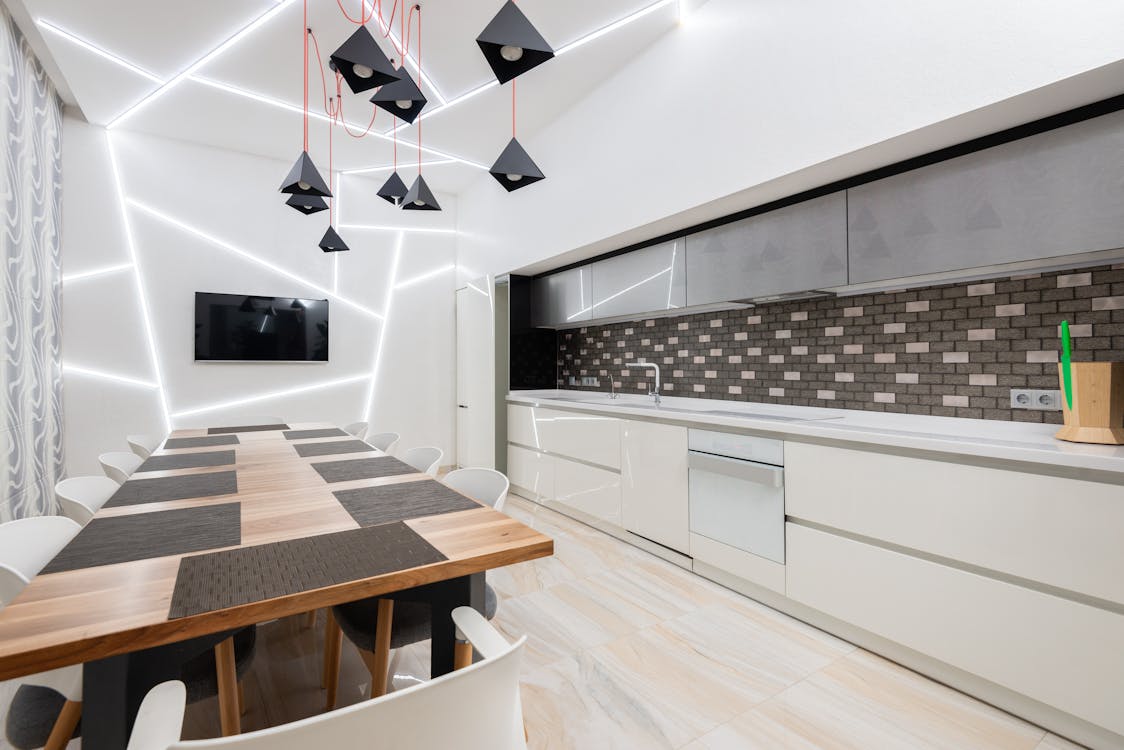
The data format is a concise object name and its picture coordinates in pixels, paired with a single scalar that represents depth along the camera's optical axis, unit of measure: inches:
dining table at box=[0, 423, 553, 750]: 33.9
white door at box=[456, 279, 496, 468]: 190.9
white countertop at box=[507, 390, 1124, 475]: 63.9
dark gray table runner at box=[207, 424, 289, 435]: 130.9
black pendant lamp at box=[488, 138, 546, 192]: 92.8
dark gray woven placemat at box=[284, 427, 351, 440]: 122.0
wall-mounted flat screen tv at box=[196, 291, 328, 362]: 176.9
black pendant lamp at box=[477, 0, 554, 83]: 62.6
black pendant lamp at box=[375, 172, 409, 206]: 112.9
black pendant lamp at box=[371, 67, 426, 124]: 81.7
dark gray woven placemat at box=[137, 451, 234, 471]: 86.3
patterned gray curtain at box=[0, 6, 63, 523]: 113.9
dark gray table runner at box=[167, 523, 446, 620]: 37.3
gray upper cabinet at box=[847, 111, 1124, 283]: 67.8
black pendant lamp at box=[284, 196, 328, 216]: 115.8
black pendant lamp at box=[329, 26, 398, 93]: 69.6
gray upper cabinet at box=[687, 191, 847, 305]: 97.7
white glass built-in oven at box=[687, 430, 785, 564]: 96.8
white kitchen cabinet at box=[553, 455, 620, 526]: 137.4
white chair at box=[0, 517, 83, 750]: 44.3
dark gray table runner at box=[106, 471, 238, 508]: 65.9
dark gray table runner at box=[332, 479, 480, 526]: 57.7
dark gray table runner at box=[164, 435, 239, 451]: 109.7
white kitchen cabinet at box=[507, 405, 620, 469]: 138.2
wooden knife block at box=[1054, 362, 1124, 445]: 65.7
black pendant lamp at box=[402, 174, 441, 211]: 110.2
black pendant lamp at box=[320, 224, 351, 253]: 143.2
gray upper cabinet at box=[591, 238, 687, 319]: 131.5
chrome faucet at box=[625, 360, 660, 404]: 144.6
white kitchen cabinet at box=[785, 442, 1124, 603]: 61.5
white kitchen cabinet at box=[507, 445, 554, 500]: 164.9
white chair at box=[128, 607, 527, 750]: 22.5
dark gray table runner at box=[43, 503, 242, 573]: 45.5
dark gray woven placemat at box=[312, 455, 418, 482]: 77.9
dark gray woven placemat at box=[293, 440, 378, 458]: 98.7
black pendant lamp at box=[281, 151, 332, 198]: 98.3
